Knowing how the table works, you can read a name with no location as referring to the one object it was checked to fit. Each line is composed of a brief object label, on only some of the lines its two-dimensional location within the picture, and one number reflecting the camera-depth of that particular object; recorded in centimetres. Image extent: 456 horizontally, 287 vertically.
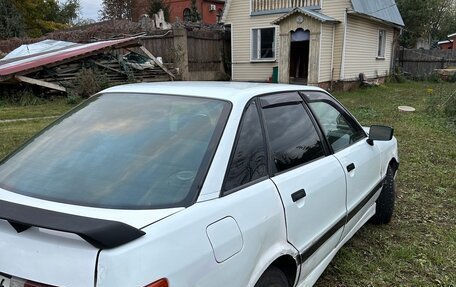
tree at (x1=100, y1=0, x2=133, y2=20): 4062
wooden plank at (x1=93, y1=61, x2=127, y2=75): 1331
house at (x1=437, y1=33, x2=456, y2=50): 3732
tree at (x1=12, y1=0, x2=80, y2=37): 3278
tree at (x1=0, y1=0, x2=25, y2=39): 2942
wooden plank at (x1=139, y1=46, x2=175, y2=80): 1502
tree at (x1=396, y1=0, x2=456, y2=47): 2989
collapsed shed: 1151
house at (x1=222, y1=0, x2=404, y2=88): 1591
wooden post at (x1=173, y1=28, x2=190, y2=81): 1670
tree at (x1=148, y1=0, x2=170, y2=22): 3434
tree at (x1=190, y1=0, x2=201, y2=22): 3299
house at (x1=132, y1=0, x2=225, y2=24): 3788
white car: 142
